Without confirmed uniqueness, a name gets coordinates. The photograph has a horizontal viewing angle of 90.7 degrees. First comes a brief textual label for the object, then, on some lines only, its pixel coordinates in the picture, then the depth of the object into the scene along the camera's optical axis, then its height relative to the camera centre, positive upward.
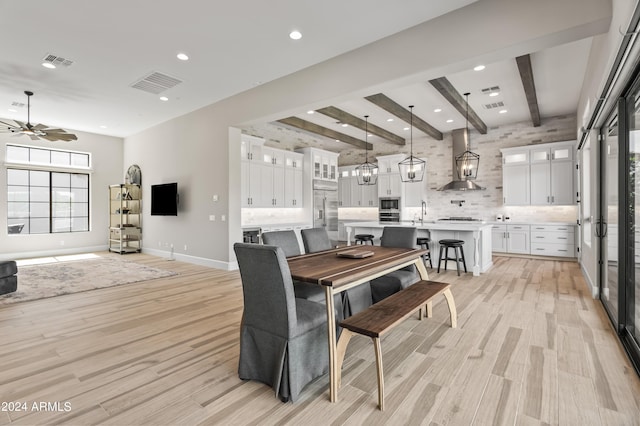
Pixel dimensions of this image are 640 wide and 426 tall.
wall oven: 9.26 +0.10
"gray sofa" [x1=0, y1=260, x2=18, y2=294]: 4.36 -0.90
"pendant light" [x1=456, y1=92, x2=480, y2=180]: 5.95 +0.89
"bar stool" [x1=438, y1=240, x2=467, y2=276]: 5.57 -0.69
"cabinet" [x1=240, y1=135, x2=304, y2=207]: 7.34 +0.94
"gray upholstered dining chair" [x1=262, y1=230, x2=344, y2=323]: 2.87 -0.46
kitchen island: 5.68 -0.45
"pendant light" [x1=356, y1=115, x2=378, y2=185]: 9.43 +1.31
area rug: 4.62 -1.14
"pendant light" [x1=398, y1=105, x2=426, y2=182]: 9.05 +1.22
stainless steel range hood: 7.78 +1.59
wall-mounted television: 7.25 +0.32
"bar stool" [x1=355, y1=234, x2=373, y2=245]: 6.73 -0.53
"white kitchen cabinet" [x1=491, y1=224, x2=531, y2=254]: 7.43 -0.61
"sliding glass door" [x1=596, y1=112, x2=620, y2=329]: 3.20 -0.07
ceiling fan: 5.59 +1.47
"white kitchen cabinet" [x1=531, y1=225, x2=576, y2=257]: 6.96 -0.61
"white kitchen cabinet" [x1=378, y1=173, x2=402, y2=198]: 9.26 +0.84
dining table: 2.10 -0.45
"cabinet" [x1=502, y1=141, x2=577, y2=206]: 7.07 +0.91
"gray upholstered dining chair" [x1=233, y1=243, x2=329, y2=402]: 2.00 -0.79
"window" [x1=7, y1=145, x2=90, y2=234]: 7.73 +0.58
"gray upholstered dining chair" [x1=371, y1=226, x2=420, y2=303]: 3.47 -0.71
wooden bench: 1.94 -0.73
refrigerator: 8.93 +0.21
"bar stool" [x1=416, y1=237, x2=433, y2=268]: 6.07 -0.57
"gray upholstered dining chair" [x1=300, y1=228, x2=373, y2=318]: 3.07 -0.77
